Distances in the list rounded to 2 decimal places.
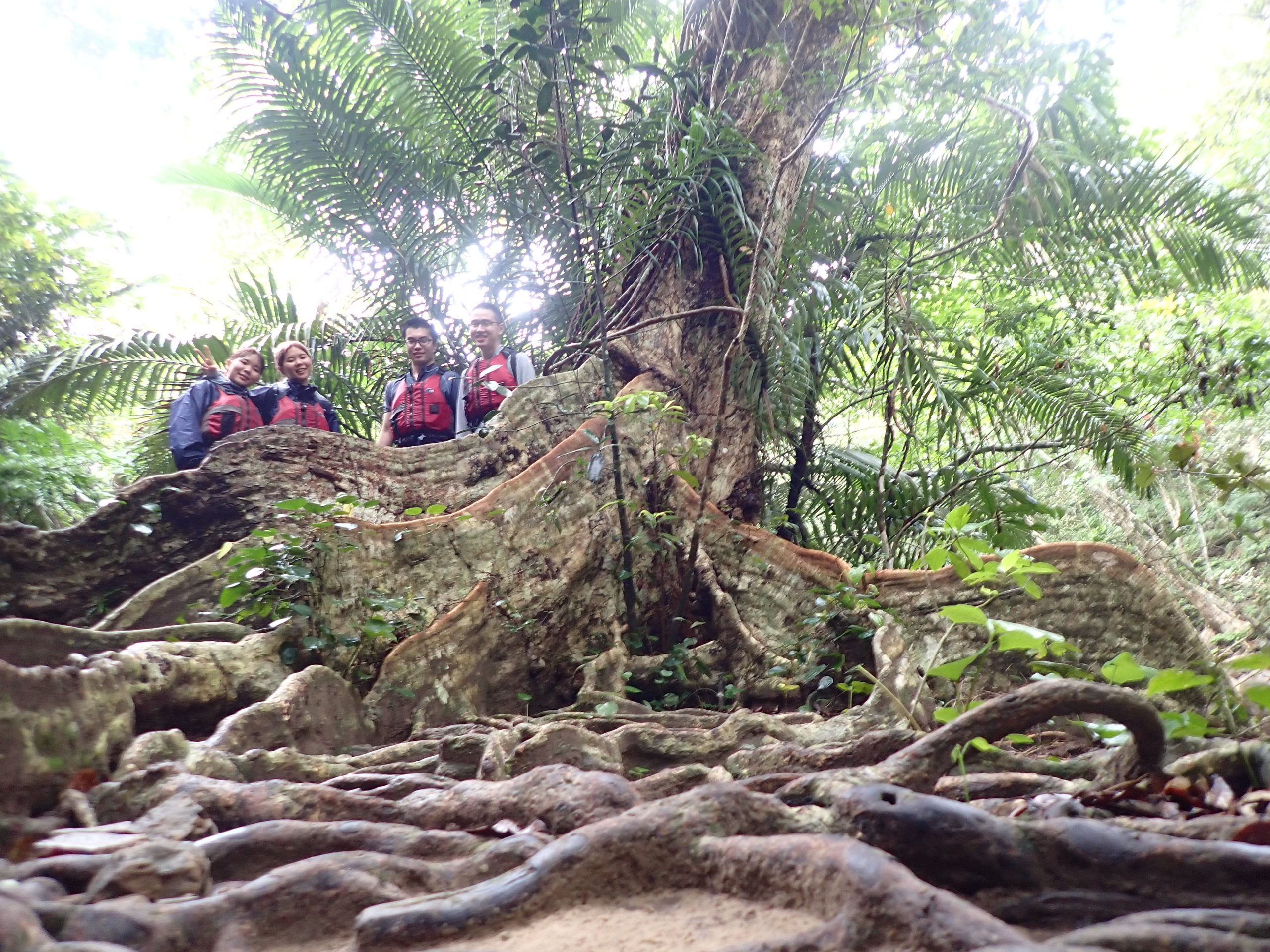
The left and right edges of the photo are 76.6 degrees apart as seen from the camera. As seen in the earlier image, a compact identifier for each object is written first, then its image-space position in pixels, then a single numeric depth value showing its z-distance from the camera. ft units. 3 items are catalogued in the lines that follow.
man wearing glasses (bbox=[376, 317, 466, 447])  17.88
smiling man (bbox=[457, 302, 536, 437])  17.71
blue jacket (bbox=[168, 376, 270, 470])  15.64
